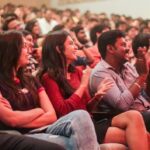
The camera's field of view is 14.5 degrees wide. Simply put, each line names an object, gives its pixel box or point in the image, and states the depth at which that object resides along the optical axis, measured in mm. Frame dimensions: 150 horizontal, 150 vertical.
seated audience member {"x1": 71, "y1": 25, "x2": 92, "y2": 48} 6571
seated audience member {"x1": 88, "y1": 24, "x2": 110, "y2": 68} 5961
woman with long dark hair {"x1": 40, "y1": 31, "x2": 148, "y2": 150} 3146
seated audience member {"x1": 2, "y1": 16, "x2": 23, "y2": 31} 5362
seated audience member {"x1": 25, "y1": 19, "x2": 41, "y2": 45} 6248
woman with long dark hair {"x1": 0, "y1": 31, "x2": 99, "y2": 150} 2831
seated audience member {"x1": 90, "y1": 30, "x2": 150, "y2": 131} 3590
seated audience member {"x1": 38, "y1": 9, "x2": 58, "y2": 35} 9918
